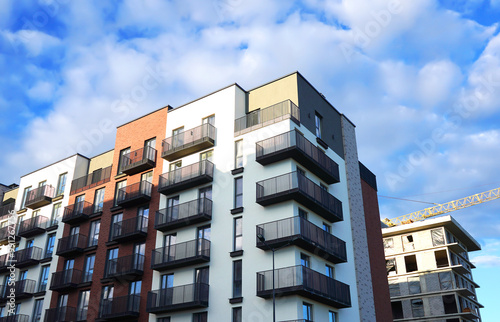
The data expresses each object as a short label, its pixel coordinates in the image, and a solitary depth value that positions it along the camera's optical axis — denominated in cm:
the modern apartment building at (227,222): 3108
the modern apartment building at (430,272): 6438
